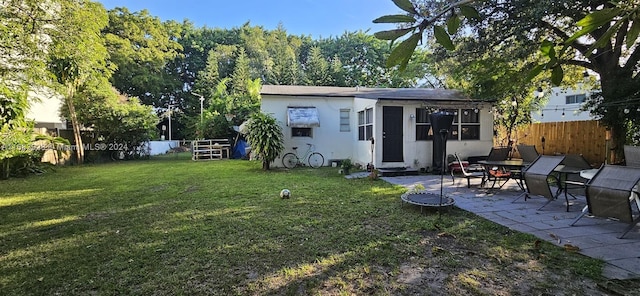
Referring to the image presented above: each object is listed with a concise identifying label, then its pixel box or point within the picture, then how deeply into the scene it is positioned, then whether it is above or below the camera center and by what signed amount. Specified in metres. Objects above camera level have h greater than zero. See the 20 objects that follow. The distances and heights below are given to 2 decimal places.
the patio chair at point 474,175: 7.29 -0.78
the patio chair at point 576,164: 7.72 -0.58
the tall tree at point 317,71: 26.81 +6.52
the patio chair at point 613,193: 3.78 -0.66
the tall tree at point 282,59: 28.44 +8.58
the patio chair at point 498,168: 6.96 -0.69
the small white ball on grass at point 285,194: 6.47 -1.07
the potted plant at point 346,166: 10.42 -0.80
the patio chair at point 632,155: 5.50 -0.25
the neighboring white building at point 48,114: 14.13 +1.48
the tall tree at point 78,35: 7.38 +2.91
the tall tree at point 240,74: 28.75 +6.92
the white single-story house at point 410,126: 10.27 +0.61
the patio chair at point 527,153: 8.74 -0.31
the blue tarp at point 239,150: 18.77 -0.40
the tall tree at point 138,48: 19.52 +6.87
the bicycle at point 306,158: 13.20 -0.67
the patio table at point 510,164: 7.00 -0.51
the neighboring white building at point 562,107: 18.47 +2.24
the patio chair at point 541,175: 5.19 -0.58
